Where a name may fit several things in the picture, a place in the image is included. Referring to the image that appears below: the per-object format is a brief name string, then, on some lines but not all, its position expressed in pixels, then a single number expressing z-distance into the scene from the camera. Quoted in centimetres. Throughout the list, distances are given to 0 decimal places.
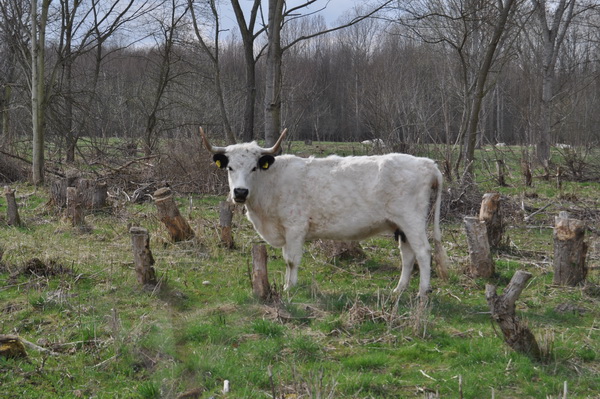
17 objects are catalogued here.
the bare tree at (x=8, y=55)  1854
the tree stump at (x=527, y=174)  1688
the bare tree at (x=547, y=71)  2339
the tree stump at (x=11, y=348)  509
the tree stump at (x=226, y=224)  976
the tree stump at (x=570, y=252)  755
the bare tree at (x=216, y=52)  1711
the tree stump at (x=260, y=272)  679
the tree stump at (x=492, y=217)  928
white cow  736
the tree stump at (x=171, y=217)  991
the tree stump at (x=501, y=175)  1686
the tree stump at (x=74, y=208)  1105
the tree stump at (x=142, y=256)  734
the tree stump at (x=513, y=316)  511
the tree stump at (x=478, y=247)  803
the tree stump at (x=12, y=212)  1091
